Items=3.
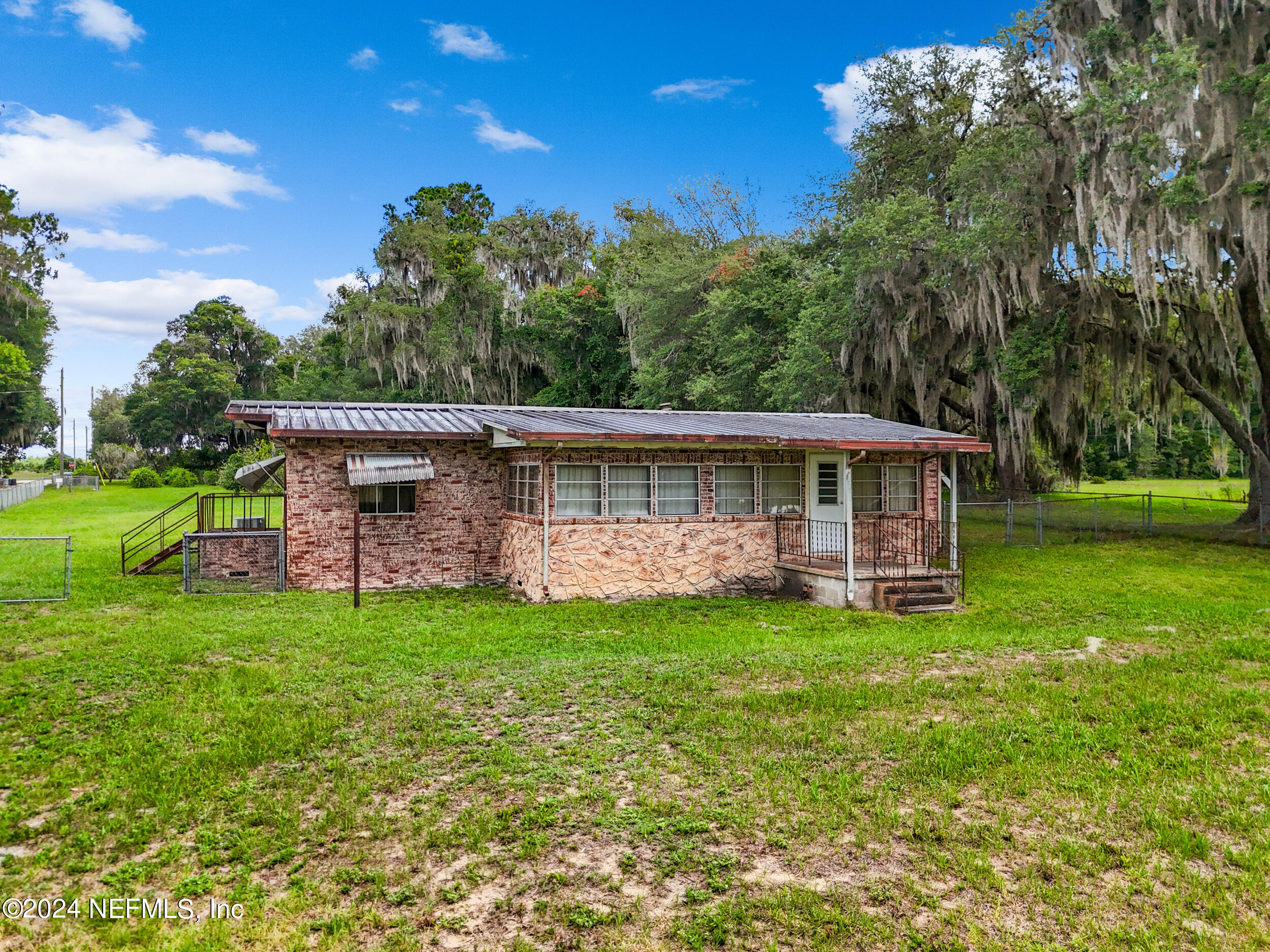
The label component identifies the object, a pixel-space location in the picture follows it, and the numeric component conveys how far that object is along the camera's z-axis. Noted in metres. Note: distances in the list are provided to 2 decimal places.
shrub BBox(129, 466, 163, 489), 41.44
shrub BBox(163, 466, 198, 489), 42.53
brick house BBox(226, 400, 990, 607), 11.86
